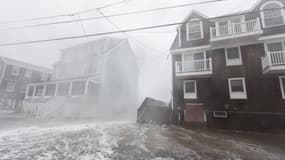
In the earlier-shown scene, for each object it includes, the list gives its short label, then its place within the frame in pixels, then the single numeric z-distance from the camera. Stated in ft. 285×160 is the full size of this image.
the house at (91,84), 46.96
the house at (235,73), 28.58
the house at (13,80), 65.51
